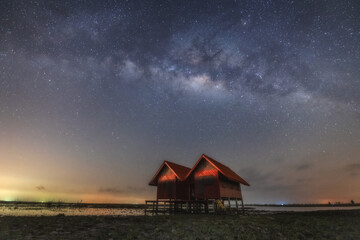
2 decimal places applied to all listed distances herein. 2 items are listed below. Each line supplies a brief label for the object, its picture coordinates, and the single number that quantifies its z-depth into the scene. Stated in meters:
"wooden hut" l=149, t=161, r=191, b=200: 28.22
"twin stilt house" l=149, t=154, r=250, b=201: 25.88
